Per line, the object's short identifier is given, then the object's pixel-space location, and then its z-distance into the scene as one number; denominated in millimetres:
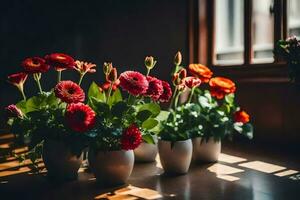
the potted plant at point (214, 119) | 1622
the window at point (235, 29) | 2186
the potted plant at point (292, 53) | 1405
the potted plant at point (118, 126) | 1310
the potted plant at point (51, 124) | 1381
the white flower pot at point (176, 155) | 1476
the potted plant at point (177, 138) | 1479
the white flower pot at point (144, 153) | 1728
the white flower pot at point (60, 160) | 1418
